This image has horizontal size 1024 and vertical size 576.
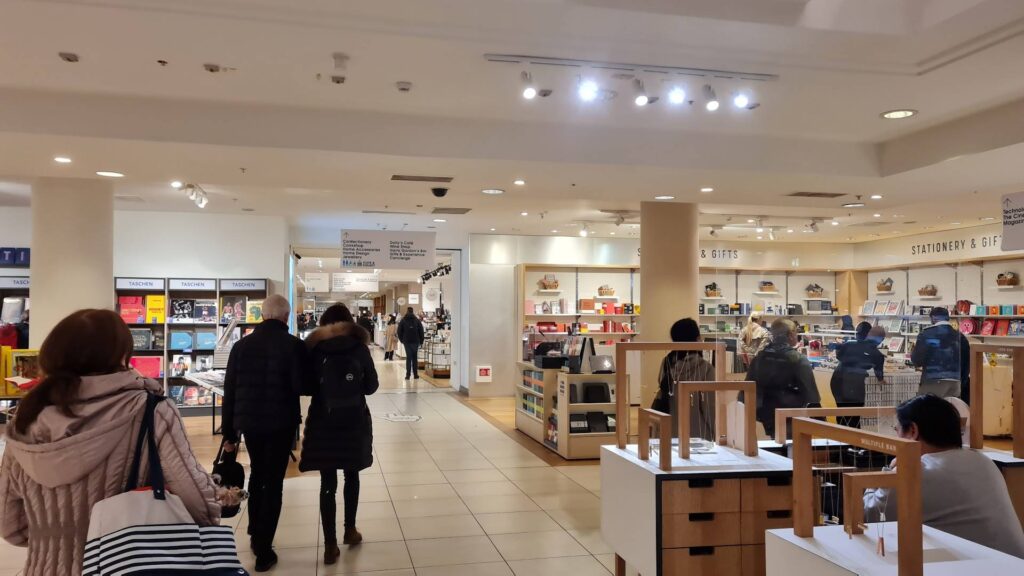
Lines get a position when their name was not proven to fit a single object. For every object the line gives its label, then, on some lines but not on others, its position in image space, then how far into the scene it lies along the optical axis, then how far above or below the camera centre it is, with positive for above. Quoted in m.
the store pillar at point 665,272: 8.29 +0.36
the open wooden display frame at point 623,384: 3.92 -0.43
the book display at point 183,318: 10.36 -0.22
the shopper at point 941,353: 6.32 -0.43
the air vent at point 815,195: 7.38 +1.11
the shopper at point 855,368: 6.38 -0.56
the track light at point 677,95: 4.79 +1.36
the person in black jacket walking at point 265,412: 4.30 -0.63
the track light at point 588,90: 4.54 +1.32
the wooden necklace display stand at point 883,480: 2.04 -0.54
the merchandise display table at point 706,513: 3.40 -0.98
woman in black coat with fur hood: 4.48 -0.68
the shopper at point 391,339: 22.08 -1.06
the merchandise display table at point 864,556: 2.15 -0.76
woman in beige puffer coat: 2.02 -0.40
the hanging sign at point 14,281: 9.98 +0.28
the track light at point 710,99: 4.73 +1.33
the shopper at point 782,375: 5.54 -0.53
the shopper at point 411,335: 15.55 -0.68
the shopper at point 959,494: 2.59 -0.68
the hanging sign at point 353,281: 22.04 +0.70
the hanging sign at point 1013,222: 5.10 +0.58
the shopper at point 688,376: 4.56 -0.48
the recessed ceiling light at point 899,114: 5.39 +1.40
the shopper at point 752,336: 9.17 -0.41
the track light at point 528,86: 4.43 +1.32
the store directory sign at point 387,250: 10.58 +0.78
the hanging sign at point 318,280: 19.92 +0.63
